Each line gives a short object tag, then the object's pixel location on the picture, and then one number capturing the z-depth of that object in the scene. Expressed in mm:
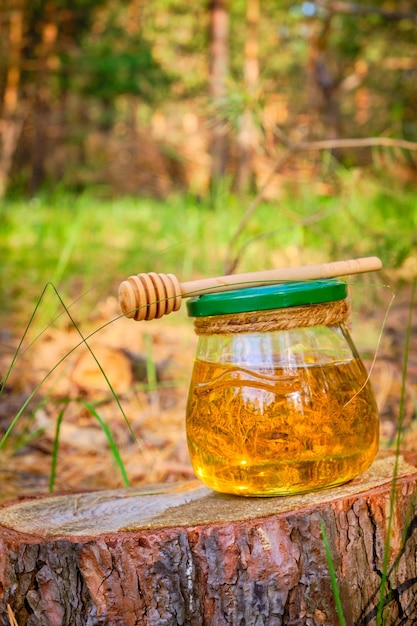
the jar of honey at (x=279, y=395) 578
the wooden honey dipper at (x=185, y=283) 574
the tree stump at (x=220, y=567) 566
